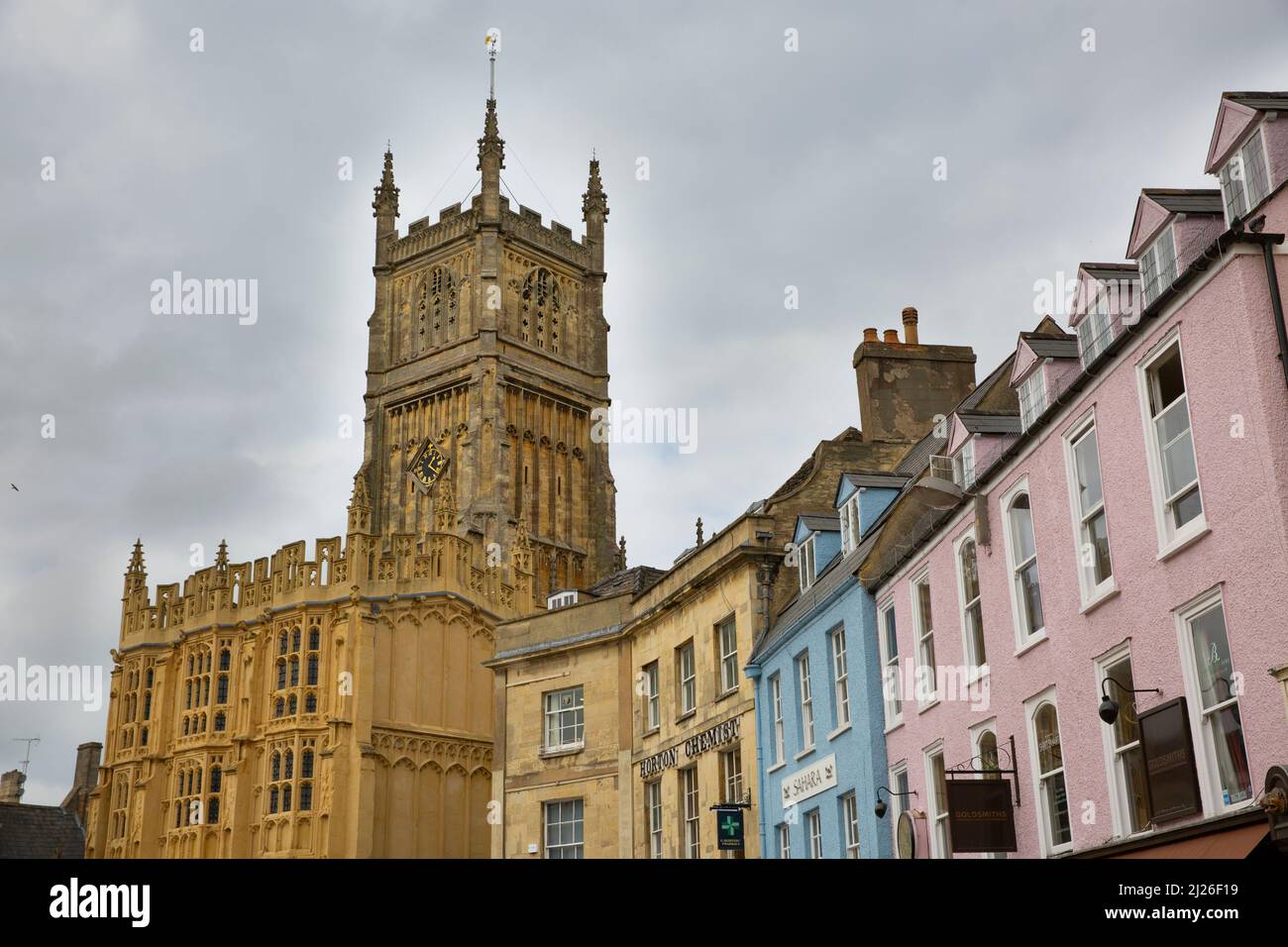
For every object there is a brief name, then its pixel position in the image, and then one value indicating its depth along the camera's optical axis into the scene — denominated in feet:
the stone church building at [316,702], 146.00
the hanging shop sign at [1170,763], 47.37
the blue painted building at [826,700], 75.61
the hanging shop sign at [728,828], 87.45
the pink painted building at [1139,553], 44.96
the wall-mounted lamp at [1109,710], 49.53
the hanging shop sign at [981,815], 59.72
